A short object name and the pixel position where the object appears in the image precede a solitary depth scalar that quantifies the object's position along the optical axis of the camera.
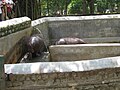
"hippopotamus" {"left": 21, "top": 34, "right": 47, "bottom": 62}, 4.70
